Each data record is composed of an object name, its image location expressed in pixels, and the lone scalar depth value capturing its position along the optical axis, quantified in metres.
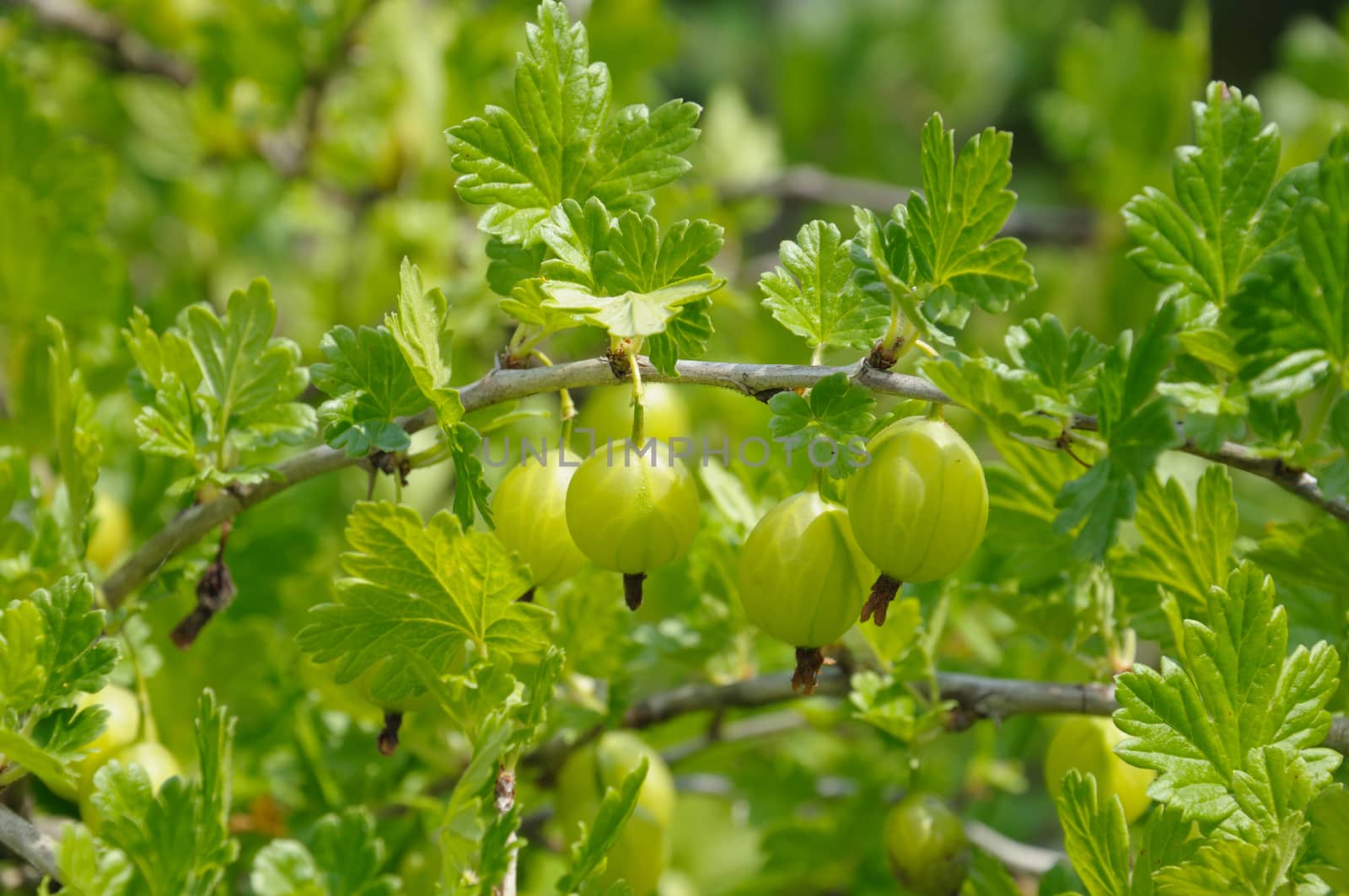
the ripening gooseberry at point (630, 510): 0.48
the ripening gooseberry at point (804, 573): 0.48
